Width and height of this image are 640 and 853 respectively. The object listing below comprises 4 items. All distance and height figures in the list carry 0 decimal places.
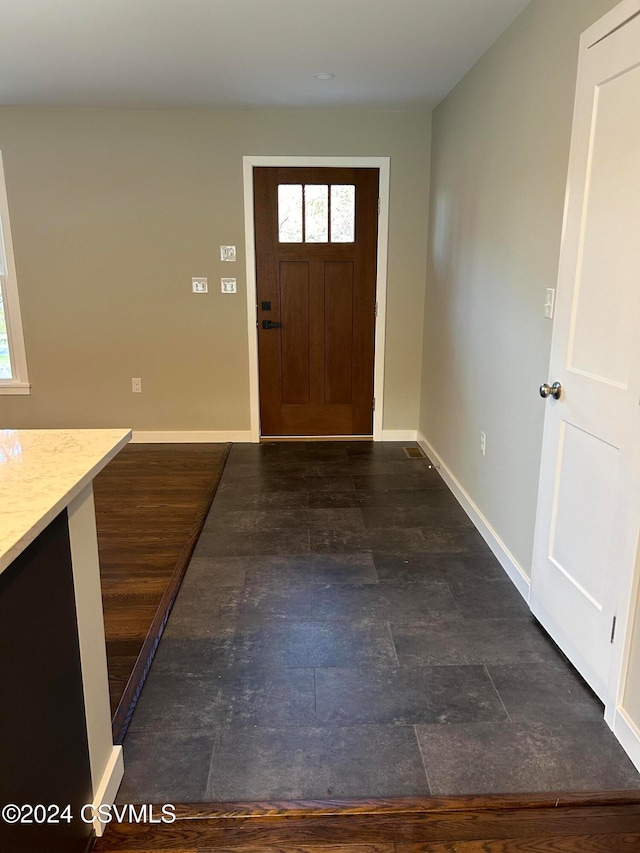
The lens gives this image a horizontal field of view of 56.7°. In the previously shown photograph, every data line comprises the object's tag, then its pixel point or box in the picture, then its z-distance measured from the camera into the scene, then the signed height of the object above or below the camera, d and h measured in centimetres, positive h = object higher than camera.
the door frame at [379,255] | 424 +21
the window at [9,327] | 430 -32
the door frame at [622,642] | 166 -100
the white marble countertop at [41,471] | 101 -39
